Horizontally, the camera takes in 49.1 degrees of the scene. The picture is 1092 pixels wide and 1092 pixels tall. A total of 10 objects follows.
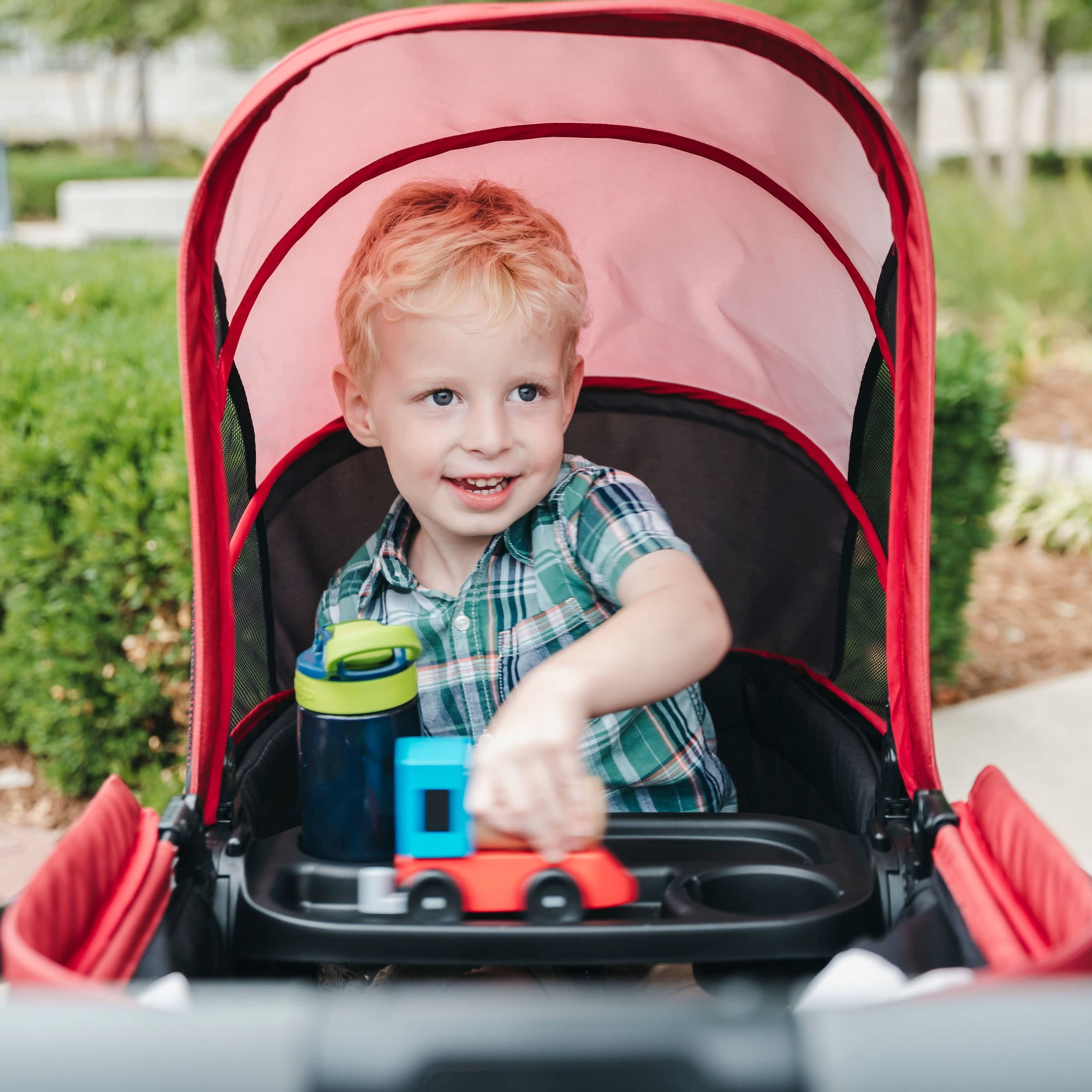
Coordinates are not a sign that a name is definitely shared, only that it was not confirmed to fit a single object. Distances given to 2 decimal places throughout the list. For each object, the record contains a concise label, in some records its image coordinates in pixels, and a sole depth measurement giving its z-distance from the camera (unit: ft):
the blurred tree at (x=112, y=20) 48.93
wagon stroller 4.33
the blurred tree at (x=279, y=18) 41.11
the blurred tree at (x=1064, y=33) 50.98
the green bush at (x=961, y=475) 11.78
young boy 5.34
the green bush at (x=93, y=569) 9.71
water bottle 4.57
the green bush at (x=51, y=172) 66.64
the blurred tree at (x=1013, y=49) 41.65
